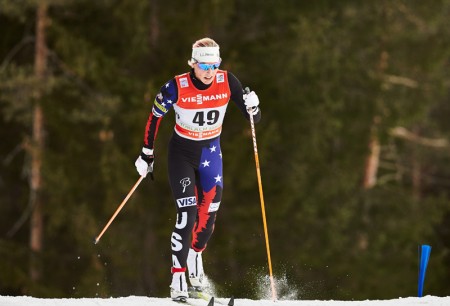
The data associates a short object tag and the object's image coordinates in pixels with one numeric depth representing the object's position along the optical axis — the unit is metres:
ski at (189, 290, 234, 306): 19.72
